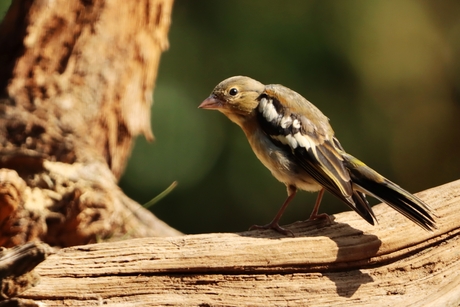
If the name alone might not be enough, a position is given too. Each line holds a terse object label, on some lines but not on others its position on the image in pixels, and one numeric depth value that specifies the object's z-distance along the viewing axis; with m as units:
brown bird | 7.52
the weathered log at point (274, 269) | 6.31
